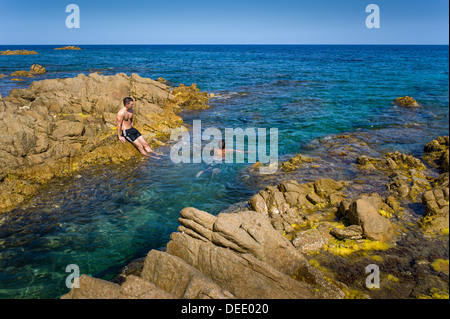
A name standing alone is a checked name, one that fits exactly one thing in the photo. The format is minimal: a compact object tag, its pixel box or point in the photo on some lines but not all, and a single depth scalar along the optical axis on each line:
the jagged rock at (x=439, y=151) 12.50
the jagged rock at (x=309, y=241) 7.46
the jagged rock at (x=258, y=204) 9.39
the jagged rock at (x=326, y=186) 10.22
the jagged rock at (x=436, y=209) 7.80
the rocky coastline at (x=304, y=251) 5.54
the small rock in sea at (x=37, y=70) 48.27
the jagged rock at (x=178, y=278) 5.06
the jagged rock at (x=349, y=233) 7.59
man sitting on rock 13.80
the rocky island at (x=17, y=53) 99.94
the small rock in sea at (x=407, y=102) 25.59
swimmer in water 14.95
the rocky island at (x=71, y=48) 160.88
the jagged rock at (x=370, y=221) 7.55
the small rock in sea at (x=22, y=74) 44.80
